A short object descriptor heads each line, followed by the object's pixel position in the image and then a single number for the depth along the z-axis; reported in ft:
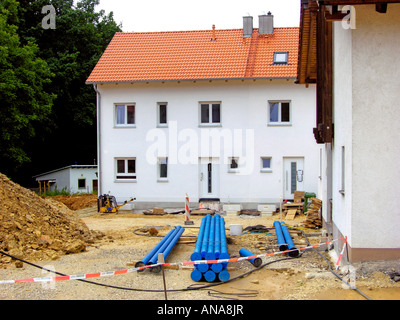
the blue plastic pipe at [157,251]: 32.03
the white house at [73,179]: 114.83
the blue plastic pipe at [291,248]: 36.41
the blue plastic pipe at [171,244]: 32.12
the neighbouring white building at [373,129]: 28.04
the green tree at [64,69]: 124.77
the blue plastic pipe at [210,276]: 29.74
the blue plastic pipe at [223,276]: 29.86
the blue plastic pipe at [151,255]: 31.91
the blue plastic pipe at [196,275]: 30.01
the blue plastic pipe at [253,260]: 33.53
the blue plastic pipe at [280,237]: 37.42
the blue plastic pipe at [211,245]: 31.01
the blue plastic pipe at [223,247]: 30.96
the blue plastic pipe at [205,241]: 31.35
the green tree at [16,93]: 100.89
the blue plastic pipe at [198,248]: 31.18
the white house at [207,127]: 76.48
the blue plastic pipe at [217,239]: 31.38
